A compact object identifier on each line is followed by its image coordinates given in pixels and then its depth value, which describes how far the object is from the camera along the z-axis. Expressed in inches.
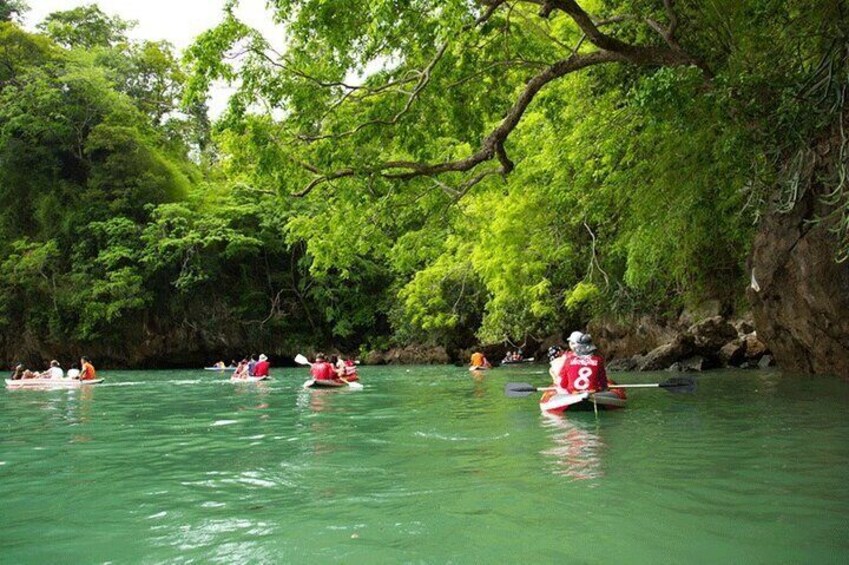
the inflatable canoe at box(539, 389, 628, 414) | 391.9
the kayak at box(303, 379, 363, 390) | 665.0
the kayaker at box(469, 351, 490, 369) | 945.5
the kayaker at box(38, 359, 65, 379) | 798.5
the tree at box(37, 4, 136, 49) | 1405.0
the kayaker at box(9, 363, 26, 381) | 769.4
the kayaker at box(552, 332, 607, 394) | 408.5
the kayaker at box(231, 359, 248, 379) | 835.4
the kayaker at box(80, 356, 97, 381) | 793.6
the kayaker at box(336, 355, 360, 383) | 718.5
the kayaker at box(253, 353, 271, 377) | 853.8
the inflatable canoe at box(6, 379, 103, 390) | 739.7
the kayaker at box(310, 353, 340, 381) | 673.6
